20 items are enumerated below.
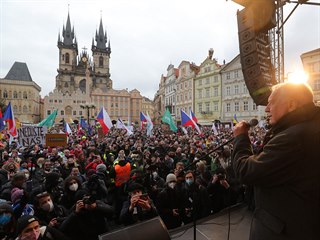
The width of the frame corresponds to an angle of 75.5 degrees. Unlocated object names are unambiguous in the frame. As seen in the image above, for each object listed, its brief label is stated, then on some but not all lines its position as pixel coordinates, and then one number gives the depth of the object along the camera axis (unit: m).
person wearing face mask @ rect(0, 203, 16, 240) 2.60
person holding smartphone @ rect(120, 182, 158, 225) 3.27
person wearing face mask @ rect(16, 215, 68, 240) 2.45
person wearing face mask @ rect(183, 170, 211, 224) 4.45
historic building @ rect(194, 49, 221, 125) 40.50
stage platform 3.73
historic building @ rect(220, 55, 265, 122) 35.69
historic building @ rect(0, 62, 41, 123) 64.69
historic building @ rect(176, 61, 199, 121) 45.22
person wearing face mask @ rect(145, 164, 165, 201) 5.17
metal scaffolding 8.29
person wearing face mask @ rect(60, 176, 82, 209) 4.12
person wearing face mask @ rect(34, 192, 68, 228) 3.30
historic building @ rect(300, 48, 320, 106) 30.03
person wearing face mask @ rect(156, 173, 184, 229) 4.24
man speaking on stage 1.28
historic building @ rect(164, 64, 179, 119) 50.97
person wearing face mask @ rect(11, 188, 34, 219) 3.40
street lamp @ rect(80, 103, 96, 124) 24.28
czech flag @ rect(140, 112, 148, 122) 17.29
